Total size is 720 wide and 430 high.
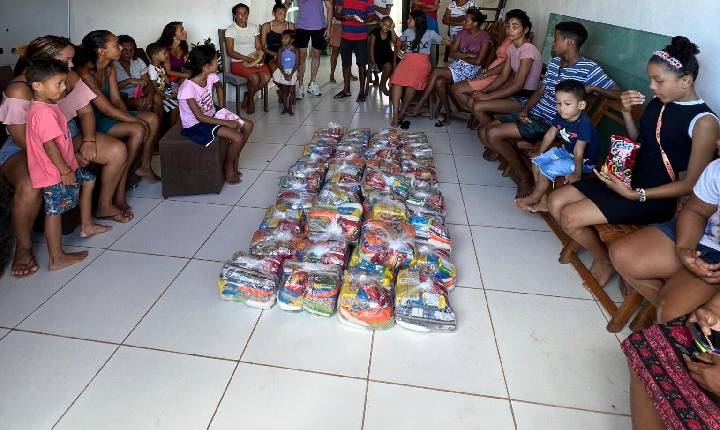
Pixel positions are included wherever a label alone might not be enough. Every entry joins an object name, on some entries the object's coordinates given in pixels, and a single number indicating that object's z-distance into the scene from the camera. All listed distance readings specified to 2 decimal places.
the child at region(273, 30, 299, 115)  4.79
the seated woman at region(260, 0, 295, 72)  5.01
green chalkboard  2.65
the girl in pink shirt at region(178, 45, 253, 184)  2.96
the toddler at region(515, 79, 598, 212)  2.52
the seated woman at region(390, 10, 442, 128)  4.59
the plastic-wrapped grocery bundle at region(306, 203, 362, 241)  2.36
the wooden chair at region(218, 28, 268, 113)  4.75
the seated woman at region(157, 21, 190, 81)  4.04
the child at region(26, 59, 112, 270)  2.00
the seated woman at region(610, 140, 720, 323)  1.64
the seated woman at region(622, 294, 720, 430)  1.18
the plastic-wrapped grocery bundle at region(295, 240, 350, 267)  2.17
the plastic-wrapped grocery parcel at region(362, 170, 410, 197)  2.79
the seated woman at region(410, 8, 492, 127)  4.50
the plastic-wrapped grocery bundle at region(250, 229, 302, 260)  2.21
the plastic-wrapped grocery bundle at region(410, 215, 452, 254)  2.36
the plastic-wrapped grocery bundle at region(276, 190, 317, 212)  2.60
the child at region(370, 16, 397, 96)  5.30
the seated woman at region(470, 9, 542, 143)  3.58
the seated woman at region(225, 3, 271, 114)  4.73
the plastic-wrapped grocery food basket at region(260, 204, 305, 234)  2.41
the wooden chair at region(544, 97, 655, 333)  1.93
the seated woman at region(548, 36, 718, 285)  1.90
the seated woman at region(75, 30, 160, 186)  2.67
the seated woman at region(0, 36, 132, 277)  2.12
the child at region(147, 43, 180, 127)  3.72
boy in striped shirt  2.96
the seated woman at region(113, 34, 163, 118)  3.39
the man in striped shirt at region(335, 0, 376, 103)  5.40
